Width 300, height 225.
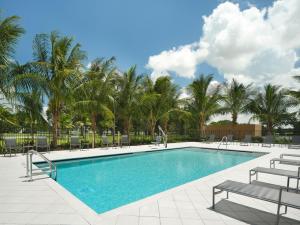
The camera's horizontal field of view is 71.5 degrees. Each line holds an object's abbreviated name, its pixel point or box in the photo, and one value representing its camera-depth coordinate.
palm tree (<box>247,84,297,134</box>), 18.06
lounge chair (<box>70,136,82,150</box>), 12.06
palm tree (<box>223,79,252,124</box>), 19.39
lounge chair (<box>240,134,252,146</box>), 16.50
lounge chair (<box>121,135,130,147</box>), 14.60
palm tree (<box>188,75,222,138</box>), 19.30
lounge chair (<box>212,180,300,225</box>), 3.02
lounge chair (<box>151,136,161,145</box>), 16.01
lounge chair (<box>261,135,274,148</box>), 15.67
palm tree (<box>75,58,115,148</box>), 12.94
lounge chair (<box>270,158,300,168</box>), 6.37
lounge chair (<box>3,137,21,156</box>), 9.69
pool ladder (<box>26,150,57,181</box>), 5.36
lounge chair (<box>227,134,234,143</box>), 18.66
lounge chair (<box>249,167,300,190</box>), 4.66
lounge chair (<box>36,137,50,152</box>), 10.84
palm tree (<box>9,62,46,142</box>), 9.91
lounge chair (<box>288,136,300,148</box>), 15.50
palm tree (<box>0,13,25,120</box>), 8.89
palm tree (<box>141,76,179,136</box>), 17.72
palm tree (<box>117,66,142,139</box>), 15.84
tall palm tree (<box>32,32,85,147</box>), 11.16
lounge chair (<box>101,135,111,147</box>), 14.02
